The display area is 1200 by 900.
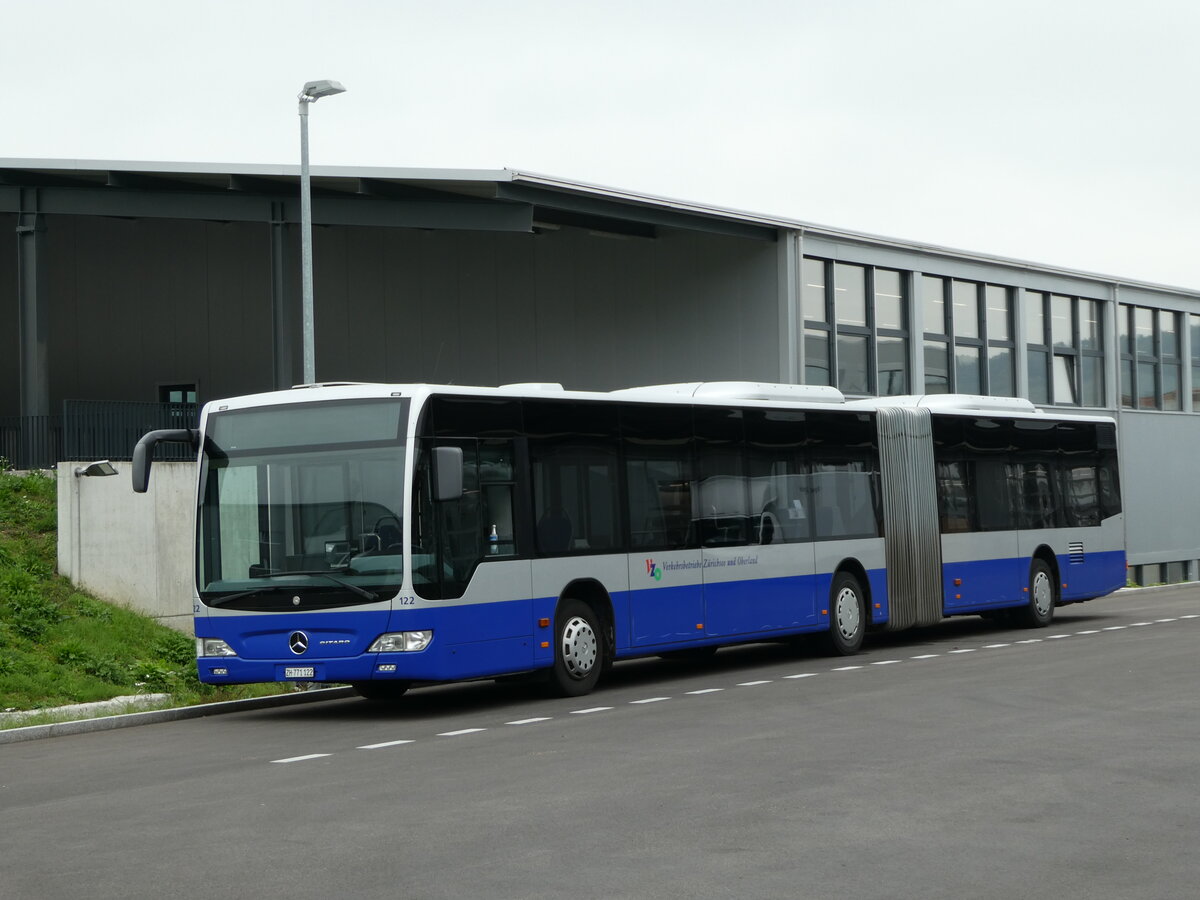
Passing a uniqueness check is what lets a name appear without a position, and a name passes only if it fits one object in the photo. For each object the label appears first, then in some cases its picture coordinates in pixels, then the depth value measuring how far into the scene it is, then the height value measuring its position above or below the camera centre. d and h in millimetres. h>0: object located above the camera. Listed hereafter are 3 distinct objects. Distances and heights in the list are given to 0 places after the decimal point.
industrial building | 34562 +4518
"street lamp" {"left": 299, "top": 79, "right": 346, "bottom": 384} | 20922 +4148
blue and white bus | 15023 -152
